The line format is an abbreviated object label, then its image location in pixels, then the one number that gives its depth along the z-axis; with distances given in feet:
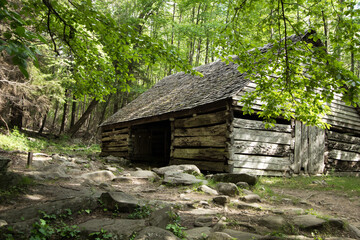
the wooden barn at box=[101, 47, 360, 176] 26.03
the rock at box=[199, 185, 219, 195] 17.29
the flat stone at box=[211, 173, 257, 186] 20.02
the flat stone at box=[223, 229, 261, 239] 9.70
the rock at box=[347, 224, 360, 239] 10.86
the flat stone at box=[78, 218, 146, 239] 8.99
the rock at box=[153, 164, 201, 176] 24.08
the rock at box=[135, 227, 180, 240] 8.71
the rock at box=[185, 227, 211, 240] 9.46
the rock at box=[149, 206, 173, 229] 10.23
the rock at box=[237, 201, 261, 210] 14.32
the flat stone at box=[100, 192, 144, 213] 11.57
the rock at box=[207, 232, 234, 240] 9.10
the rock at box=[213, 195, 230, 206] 14.71
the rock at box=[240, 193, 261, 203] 15.79
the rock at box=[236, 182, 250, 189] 19.36
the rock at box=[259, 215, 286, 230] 11.09
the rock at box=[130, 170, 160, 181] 22.36
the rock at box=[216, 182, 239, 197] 16.96
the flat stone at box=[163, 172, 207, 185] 19.79
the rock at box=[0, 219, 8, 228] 8.20
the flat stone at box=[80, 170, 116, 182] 19.89
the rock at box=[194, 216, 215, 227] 11.00
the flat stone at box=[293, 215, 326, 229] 11.05
